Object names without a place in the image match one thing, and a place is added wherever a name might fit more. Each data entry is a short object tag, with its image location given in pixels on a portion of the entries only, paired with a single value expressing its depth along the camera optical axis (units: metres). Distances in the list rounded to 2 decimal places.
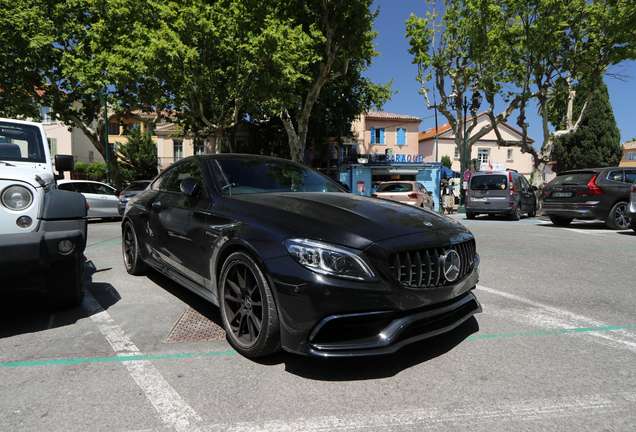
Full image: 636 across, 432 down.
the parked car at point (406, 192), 17.36
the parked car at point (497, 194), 15.78
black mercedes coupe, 2.49
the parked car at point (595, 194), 11.25
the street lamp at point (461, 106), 23.33
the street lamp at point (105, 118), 21.23
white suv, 3.09
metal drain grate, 3.35
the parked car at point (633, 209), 9.43
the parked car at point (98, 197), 13.48
